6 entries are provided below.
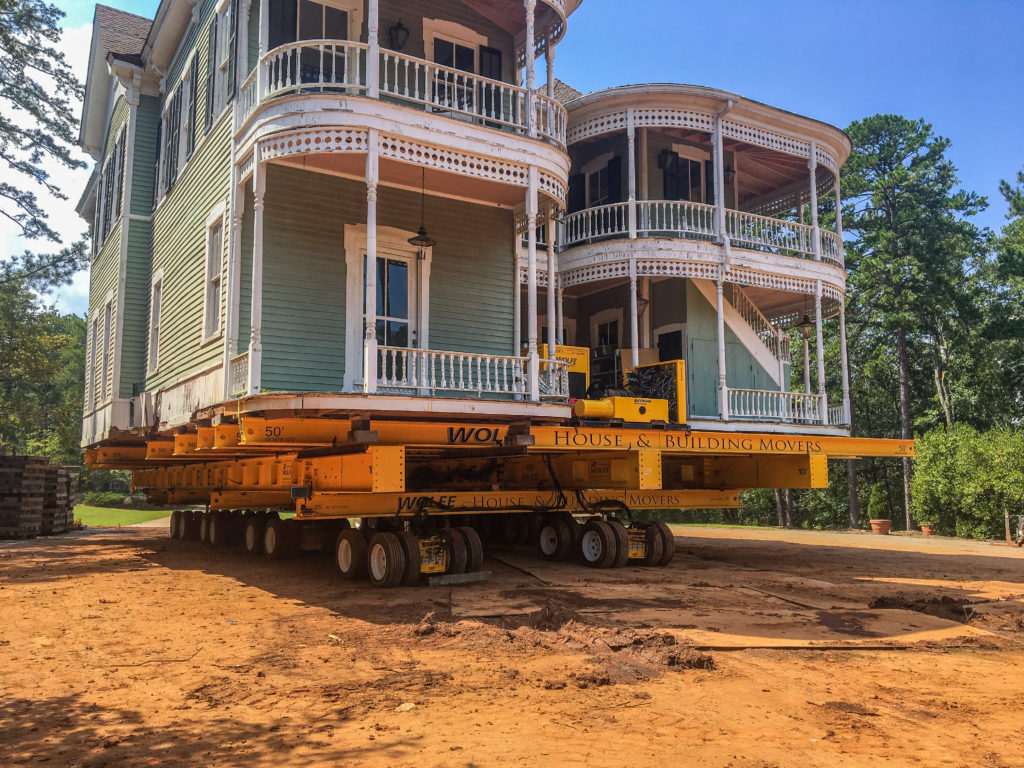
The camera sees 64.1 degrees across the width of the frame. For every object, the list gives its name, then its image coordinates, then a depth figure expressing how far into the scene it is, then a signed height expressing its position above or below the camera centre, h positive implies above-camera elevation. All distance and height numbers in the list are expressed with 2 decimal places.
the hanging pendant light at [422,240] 12.09 +3.38
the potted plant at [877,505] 34.03 -1.54
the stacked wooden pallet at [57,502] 23.20 -0.94
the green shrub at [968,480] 25.09 -0.41
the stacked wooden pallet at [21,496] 21.84 -0.73
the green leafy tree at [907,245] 34.84 +9.89
